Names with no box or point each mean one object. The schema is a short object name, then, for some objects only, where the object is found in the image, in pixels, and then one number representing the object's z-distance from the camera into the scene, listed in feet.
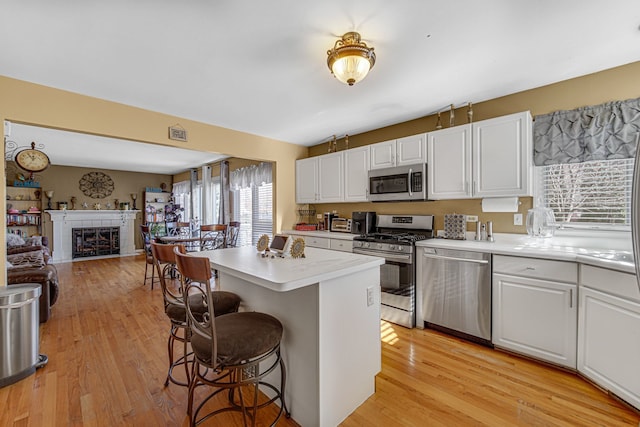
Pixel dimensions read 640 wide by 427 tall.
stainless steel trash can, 6.57
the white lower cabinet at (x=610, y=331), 5.52
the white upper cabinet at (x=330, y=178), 13.60
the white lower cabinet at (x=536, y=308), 6.82
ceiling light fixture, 6.07
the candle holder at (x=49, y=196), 22.79
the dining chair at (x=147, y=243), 16.15
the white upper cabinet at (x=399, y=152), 10.62
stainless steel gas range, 9.61
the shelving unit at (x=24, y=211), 21.38
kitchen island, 4.87
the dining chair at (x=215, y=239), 14.57
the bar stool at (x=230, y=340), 4.18
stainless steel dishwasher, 8.14
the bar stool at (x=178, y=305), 5.49
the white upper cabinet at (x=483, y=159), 8.37
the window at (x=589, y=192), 7.58
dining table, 14.92
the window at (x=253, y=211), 17.51
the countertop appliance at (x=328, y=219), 14.85
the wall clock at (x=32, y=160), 11.68
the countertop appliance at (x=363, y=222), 12.78
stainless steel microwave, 10.54
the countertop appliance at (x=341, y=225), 13.80
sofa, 10.07
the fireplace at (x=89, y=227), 22.85
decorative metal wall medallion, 24.84
